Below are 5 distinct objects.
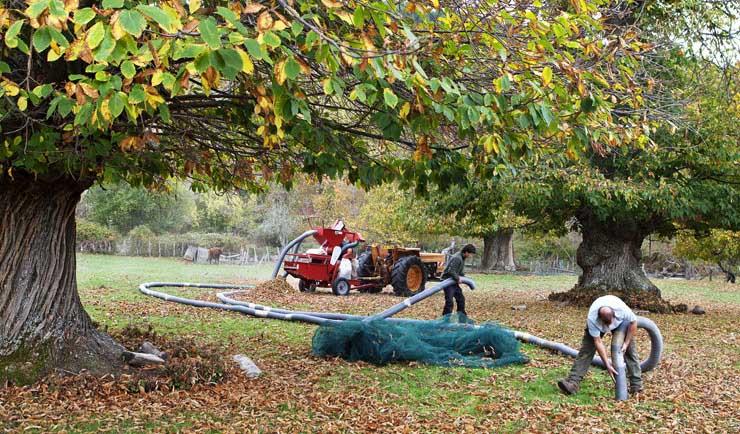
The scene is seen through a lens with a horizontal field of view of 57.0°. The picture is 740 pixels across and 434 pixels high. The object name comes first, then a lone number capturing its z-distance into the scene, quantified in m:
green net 7.43
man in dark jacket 10.62
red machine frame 16.53
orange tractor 16.89
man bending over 6.21
